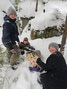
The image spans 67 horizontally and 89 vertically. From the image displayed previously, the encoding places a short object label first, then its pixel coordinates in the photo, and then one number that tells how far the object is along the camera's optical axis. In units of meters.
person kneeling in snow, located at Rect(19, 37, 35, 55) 4.95
